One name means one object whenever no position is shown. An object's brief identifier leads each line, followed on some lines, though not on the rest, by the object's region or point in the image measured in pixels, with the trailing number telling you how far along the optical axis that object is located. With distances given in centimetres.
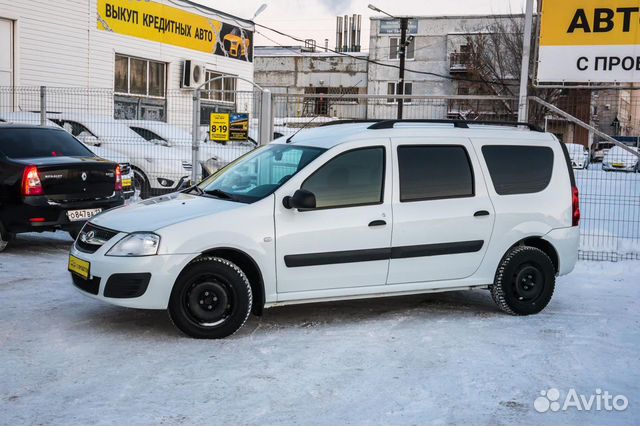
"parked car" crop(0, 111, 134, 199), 1384
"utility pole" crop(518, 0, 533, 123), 1043
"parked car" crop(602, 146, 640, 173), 1061
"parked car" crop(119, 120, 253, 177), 1295
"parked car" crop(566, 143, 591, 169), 1034
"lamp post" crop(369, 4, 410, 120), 3359
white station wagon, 581
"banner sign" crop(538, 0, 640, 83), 1093
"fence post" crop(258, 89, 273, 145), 1112
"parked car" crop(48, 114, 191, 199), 1404
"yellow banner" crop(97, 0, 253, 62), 2339
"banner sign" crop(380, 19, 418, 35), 5234
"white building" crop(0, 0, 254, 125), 2012
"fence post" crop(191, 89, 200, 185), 1184
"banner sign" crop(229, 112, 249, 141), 1172
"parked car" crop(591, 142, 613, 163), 1076
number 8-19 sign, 1184
